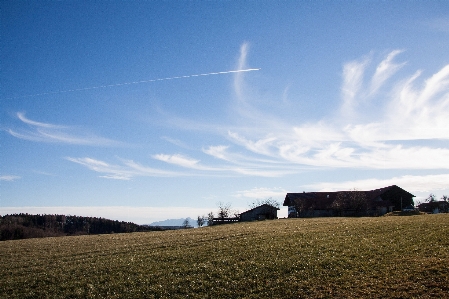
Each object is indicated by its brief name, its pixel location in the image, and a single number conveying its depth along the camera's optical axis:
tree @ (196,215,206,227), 152.98
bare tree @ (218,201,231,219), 99.49
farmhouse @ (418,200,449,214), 103.14
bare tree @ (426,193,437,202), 123.13
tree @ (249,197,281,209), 104.99
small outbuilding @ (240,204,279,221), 100.12
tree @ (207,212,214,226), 92.06
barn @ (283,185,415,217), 89.88
